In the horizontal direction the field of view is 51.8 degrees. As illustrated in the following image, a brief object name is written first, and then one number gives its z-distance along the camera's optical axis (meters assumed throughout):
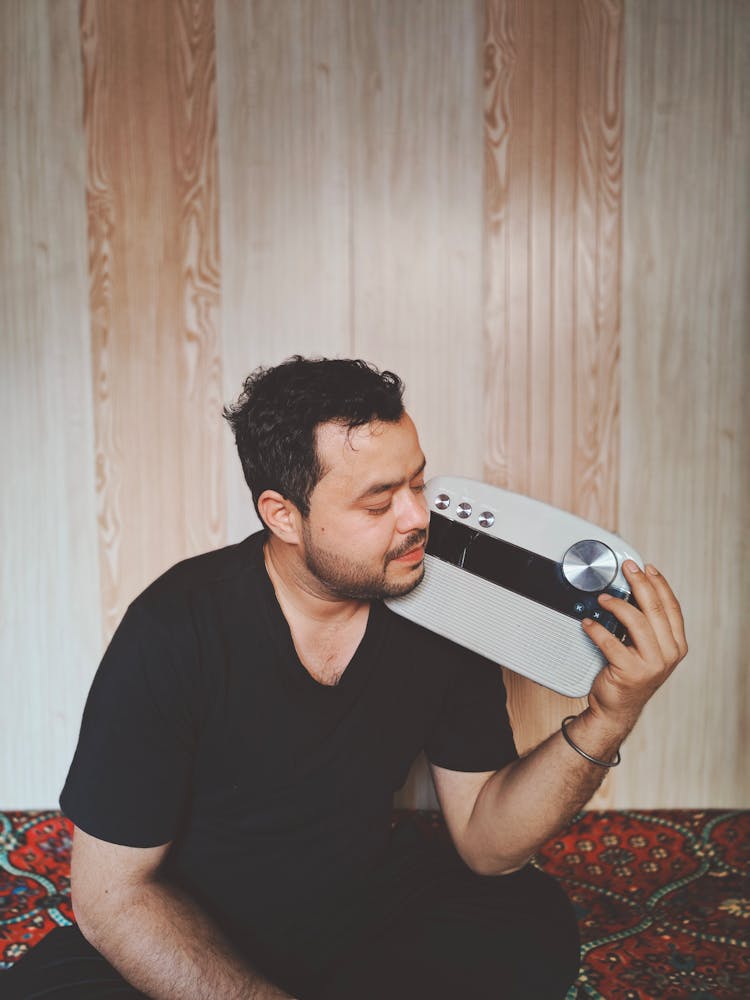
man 0.94
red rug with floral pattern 1.18
